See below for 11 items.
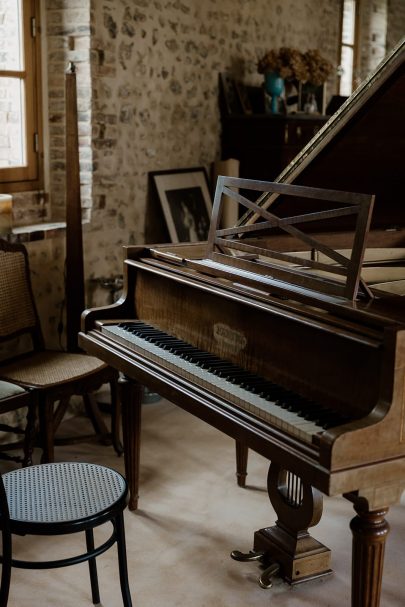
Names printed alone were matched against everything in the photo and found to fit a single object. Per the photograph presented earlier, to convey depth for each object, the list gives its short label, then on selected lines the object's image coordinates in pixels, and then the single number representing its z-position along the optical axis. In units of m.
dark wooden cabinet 5.75
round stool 2.34
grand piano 2.18
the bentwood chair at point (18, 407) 3.56
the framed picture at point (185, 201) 5.35
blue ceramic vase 5.91
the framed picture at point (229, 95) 5.86
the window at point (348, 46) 7.90
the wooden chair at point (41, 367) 3.79
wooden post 4.29
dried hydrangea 5.88
